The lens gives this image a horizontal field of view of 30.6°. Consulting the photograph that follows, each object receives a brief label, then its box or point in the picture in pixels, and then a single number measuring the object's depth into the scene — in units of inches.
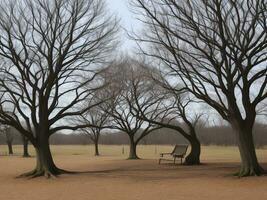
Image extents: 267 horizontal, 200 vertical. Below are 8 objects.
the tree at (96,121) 1858.0
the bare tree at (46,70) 909.2
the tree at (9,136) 2406.3
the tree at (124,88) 1045.8
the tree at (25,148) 2079.2
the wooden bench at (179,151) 1112.5
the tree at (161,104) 1069.7
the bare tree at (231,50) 763.4
